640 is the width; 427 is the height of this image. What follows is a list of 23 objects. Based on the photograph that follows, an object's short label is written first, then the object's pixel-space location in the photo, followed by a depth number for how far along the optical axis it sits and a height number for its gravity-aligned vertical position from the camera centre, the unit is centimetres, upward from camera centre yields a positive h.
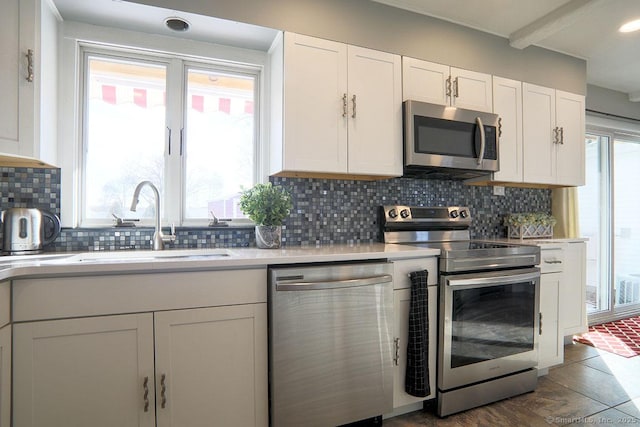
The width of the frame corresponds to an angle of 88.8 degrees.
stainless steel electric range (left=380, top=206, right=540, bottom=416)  186 -65
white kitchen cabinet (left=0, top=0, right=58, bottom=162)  147 +64
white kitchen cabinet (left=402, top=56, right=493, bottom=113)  222 +94
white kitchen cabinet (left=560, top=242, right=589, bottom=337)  261 -60
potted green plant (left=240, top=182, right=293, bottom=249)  193 +4
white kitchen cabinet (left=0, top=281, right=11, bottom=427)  113 -49
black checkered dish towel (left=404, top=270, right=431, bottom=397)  176 -68
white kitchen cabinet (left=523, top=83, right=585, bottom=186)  266 +68
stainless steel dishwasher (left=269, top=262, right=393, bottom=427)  150 -62
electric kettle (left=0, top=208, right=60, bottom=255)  157 -7
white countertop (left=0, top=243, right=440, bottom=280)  123 -20
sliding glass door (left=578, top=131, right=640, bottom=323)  356 -8
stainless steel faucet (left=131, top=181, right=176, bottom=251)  186 -11
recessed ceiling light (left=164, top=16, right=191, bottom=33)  183 +110
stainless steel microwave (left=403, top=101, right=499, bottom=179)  216 +53
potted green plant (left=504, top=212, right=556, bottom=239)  278 -7
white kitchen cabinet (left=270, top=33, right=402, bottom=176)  193 +66
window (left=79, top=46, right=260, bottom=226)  194 +52
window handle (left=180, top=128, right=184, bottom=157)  208 +49
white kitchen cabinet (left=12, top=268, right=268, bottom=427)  122 -54
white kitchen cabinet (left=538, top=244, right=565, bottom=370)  229 -66
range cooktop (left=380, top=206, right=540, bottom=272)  191 -17
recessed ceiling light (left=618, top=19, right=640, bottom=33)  241 +144
